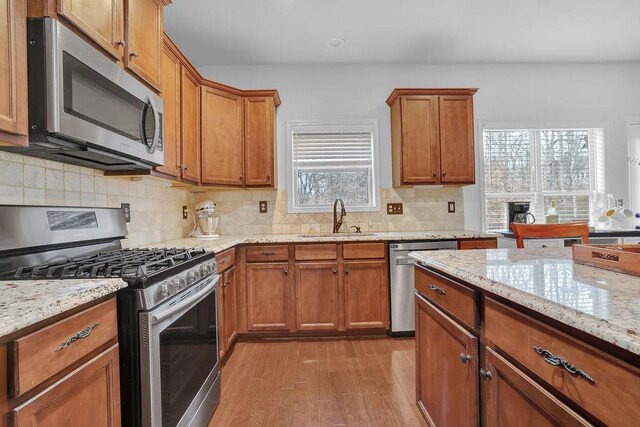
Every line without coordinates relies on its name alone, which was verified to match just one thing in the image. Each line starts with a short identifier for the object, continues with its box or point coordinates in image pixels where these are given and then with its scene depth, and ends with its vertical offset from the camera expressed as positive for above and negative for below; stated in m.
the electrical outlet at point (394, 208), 3.51 +0.03
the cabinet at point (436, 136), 3.17 +0.72
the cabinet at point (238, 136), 2.85 +0.71
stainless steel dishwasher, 2.84 -0.63
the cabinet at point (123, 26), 1.22 +0.84
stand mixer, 3.01 -0.06
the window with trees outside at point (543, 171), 3.61 +0.42
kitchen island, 0.61 -0.32
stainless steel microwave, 1.14 +0.45
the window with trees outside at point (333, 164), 3.50 +0.52
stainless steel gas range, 1.16 -0.33
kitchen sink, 3.02 -0.22
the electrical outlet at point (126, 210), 2.13 +0.04
